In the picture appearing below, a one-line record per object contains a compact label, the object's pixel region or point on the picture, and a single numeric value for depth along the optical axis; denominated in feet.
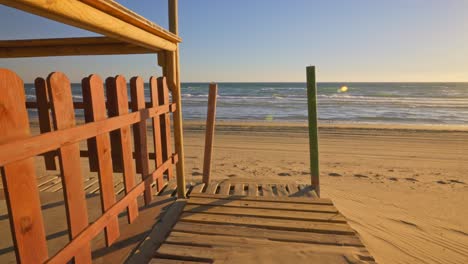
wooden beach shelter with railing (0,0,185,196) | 5.33
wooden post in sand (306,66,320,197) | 14.16
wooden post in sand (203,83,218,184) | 15.46
